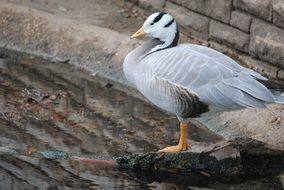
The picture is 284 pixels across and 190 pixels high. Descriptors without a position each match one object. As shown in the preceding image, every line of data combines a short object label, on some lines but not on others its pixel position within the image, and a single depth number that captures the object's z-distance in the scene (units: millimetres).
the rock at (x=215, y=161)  11258
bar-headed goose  11000
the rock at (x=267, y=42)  13891
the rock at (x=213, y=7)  14911
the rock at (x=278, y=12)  13586
